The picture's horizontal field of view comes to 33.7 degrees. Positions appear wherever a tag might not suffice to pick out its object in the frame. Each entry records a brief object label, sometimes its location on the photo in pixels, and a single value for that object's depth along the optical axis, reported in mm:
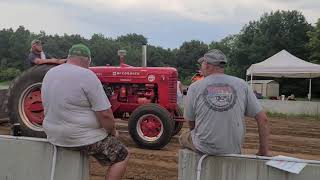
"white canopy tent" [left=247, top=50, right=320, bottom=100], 24234
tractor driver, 8539
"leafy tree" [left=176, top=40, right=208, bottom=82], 74788
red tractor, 8391
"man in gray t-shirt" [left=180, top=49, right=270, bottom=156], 4113
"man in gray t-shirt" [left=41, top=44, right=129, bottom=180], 4242
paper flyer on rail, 3822
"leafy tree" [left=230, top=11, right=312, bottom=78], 66500
